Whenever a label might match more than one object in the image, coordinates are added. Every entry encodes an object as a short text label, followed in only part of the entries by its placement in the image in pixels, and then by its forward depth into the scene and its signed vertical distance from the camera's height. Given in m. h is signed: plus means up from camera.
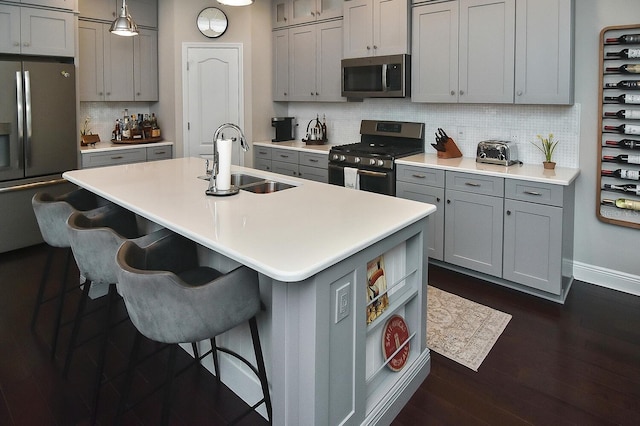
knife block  4.03 +0.15
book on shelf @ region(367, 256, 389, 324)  2.00 -0.55
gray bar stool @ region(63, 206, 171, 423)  2.04 -0.41
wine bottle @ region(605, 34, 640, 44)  3.06 +0.89
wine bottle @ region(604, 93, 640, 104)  3.11 +0.48
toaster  3.63 +0.12
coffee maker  5.66 +0.50
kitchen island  1.57 -0.43
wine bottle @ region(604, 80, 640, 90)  3.09 +0.58
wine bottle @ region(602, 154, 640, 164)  3.18 +0.07
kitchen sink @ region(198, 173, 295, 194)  2.91 -0.12
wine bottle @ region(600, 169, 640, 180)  3.19 -0.04
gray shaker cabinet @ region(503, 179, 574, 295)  3.14 -0.48
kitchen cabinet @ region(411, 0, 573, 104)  3.23 +0.91
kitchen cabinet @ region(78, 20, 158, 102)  4.90 +1.16
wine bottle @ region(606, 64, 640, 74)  3.09 +0.69
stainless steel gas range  4.09 +0.12
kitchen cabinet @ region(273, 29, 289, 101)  5.43 +1.25
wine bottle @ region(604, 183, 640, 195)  3.21 -0.15
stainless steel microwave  4.14 +0.87
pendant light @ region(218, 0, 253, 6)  2.77 +1.02
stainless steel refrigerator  4.01 +0.28
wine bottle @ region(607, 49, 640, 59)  3.08 +0.79
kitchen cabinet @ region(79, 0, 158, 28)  4.82 +1.75
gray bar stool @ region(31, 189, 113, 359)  2.54 -0.32
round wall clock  5.21 +1.68
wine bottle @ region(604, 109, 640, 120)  3.12 +0.38
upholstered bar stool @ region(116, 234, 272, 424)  1.56 -0.50
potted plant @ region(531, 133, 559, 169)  3.45 +0.16
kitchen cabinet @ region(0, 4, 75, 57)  4.01 +1.25
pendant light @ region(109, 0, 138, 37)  3.40 +1.08
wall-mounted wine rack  3.13 +0.29
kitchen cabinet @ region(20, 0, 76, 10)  4.14 +1.54
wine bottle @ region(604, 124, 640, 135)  3.14 +0.27
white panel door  5.29 +0.87
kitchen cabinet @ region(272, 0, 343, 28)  4.88 +1.78
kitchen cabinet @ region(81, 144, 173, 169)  4.76 +0.13
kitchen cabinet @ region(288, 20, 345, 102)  4.87 +1.19
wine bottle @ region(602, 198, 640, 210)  3.24 -0.26
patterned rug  2.62 -1.03
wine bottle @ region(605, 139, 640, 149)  3.15 +0.17
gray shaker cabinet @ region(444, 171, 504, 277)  3.43 -0.43
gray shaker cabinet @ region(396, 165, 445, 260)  3.75 -0.20
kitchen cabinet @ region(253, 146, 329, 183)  4.81 +0.05
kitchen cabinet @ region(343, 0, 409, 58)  4.10 +1.33
